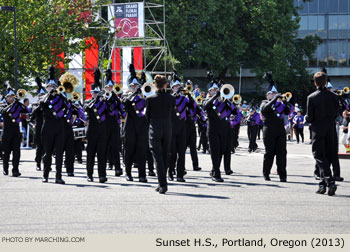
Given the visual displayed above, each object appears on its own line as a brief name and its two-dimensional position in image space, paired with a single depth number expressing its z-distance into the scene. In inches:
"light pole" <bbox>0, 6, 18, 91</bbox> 1152.4
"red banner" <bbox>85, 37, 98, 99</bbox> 1384.1
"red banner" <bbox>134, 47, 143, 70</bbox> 1439.8
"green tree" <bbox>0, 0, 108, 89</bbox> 1300.4
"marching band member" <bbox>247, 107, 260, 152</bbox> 1032.8
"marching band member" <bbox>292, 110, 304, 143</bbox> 1346.8
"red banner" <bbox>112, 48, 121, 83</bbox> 1443.4
